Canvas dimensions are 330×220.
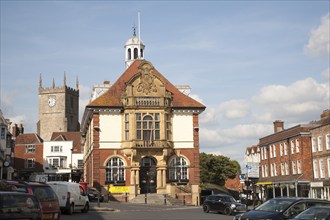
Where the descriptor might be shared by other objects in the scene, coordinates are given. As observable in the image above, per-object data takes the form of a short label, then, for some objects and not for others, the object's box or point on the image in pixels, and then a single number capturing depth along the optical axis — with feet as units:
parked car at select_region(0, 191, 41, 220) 49.49
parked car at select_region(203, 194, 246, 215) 113.50
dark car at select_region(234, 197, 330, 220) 61.82
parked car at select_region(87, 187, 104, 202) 150.61
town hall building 167.43
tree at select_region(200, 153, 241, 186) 300.09
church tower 461.78
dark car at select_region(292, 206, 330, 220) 51.03
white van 93.81
